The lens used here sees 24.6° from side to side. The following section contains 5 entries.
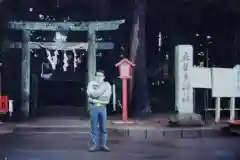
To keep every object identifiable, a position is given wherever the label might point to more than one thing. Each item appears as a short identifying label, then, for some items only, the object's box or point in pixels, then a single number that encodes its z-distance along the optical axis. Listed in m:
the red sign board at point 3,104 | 16.45
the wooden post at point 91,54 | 19.09
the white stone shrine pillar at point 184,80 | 15.59
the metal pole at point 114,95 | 19.30
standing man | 9.71
